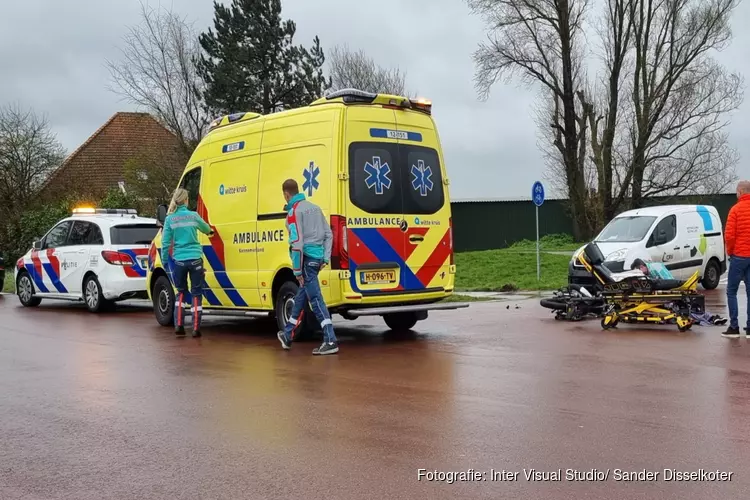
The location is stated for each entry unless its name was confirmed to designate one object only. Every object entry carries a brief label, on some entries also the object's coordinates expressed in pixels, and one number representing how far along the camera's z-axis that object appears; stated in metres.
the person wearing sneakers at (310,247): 9.27
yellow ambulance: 9.86
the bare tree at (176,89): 26.45
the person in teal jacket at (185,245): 11.17
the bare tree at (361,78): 36.22
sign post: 20.50
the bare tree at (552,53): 32.88
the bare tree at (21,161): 30.25
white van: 16.33
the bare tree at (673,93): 32.19
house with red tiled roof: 28.72
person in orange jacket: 10.09
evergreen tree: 30.58
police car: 14.95
